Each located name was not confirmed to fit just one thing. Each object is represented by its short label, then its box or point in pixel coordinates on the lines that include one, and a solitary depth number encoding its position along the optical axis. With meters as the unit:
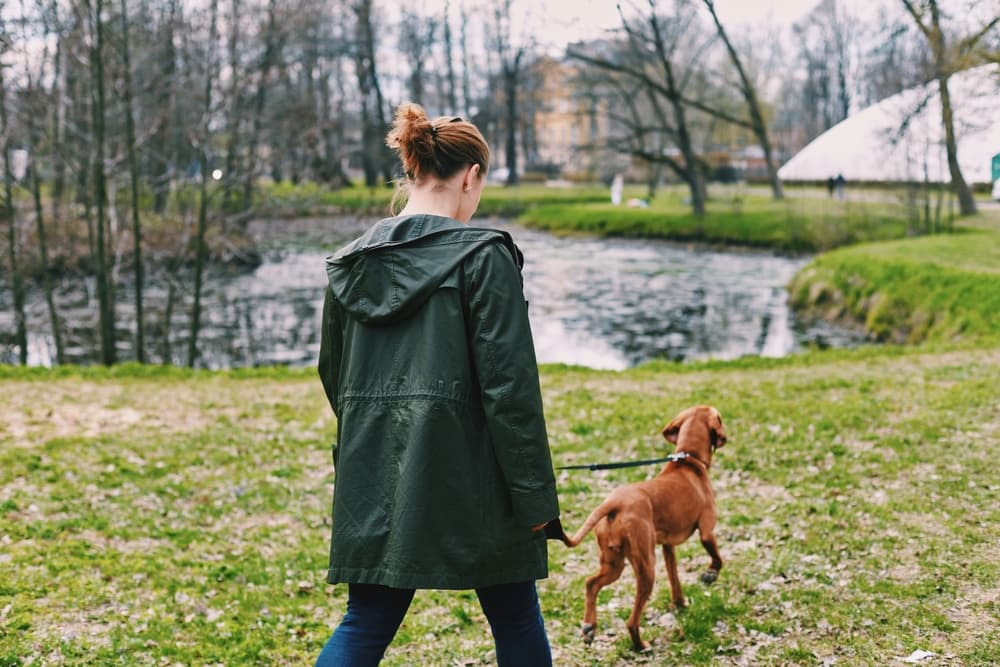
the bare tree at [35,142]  16.89
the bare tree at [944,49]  12.41
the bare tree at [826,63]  57.72
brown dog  4.62
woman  3.18
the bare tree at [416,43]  48.33
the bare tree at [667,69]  35.41
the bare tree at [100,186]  15.82
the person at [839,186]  40.31
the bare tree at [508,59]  57.34
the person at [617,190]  54.47
